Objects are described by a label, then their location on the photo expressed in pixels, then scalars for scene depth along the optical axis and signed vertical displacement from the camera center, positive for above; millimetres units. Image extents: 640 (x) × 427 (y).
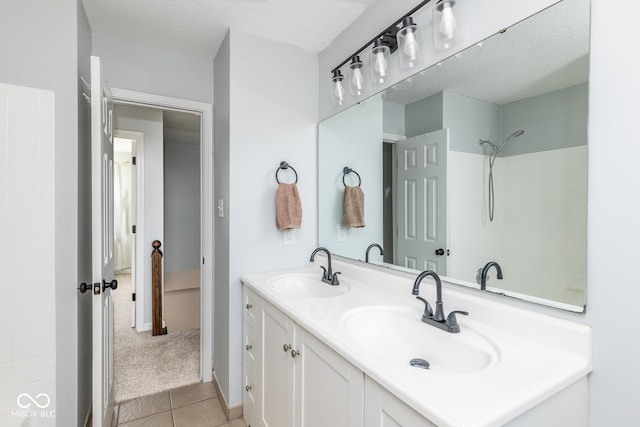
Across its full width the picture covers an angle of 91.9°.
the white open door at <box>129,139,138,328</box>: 3174 +25
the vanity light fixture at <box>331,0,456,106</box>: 1242 +788
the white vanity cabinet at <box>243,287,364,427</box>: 978 -657
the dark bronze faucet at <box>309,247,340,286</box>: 1787 -393
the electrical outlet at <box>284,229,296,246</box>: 2122 -184
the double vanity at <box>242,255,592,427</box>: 741 -437
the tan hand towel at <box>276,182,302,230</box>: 2029 +16
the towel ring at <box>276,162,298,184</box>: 2088 +299
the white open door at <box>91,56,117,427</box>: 1381 -131
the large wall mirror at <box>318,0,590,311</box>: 961 +190
